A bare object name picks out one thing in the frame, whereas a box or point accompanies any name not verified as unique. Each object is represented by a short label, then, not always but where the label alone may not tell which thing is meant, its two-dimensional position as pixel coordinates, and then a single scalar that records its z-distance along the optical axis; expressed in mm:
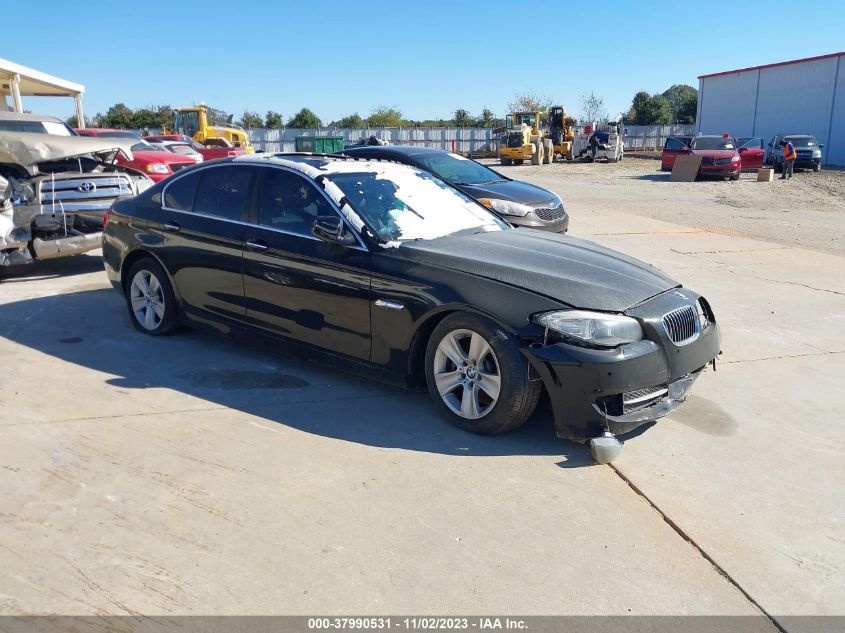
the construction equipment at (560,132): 45750
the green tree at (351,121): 70744
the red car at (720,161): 26406
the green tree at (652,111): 77250
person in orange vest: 27109
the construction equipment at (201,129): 32219
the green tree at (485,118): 76200
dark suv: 30234
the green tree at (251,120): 68894
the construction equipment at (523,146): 41812
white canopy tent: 25469
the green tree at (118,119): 62781
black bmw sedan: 4004
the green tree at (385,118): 74375
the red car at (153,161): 13062
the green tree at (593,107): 79375
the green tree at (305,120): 69188
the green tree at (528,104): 84500
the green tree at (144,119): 62028
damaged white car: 8320
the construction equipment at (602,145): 42812
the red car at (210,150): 23969
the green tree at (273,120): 70750
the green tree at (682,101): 76625
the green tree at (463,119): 77762
